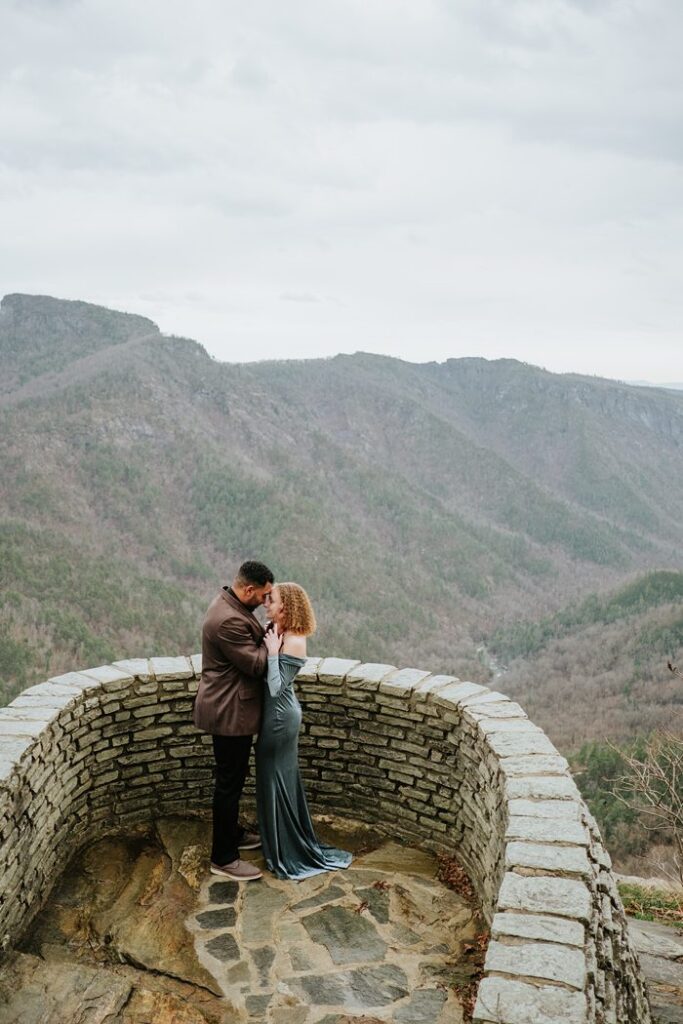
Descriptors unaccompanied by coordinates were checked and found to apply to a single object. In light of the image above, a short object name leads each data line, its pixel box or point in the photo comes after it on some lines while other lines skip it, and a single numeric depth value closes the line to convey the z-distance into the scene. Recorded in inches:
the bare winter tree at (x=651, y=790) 253.7
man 170.2
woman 174.6
